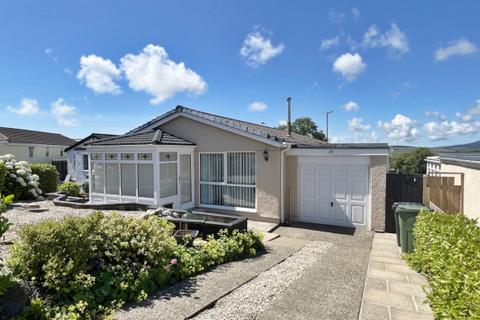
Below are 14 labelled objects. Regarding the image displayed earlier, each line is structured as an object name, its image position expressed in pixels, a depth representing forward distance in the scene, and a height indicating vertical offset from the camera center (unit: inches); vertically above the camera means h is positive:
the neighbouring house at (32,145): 1340.2 +79.5
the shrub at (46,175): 648.7 -42.3
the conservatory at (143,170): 461.1 -22.7
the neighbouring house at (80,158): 924.0 +1.5
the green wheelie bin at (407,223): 299.9 -80.3
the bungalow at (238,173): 412.5 -27.8
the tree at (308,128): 2170.3 +238.8
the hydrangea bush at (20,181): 557.3 -47.6
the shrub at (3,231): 132.0 -39.5
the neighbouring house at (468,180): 232.1 -26.2
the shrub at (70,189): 673.6 -80.0
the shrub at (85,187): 794.8 -90.0
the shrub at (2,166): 460.6 -13.3
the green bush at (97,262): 167.8 -80.1
